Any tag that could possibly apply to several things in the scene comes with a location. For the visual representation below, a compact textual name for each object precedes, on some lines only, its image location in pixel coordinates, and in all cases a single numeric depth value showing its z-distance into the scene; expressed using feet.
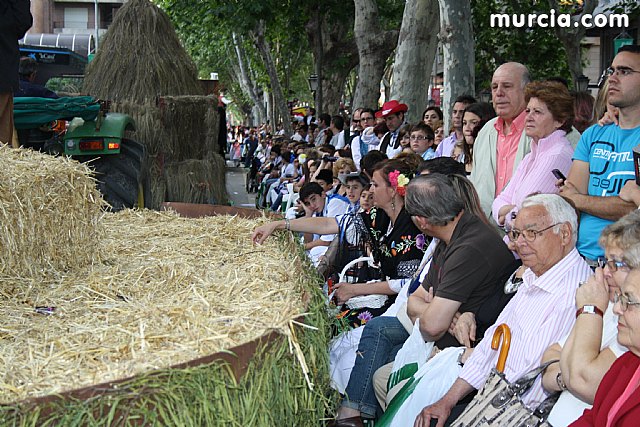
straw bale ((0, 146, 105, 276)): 13.70
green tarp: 22.53
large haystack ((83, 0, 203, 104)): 40.01
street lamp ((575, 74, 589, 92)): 57.62
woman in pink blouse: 16.56
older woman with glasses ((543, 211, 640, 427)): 9.51
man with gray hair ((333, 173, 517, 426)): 14.05
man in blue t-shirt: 13.94
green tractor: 25.57
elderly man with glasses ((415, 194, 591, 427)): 11.72
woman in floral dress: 17.88
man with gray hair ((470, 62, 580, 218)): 18.76
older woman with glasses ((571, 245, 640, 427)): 8.48
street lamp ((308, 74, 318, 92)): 75.74
